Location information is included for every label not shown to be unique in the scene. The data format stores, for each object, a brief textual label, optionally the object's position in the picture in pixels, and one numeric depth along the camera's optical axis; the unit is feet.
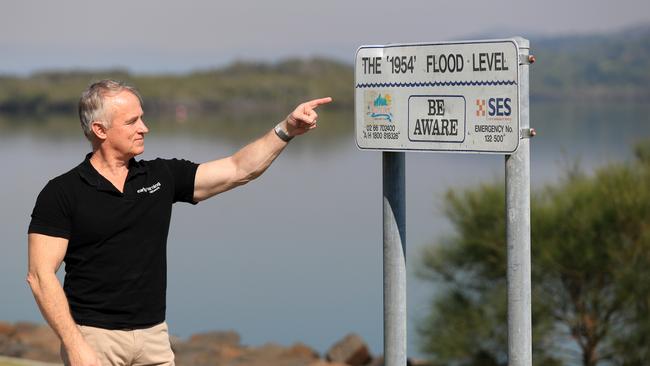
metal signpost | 22.95
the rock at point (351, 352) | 83.48
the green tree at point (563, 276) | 66.21
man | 22.09
